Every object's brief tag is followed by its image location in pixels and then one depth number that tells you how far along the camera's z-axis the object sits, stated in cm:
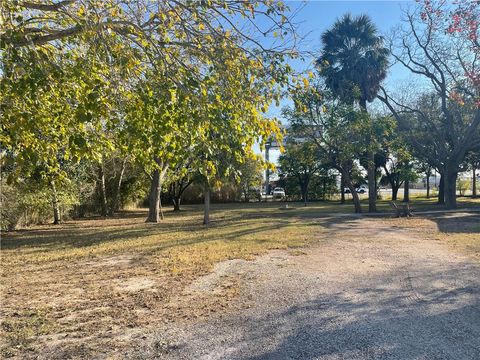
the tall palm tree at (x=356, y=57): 2300
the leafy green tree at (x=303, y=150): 2222
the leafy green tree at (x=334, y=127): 2082
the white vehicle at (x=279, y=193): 4633
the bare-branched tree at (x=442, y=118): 2133
